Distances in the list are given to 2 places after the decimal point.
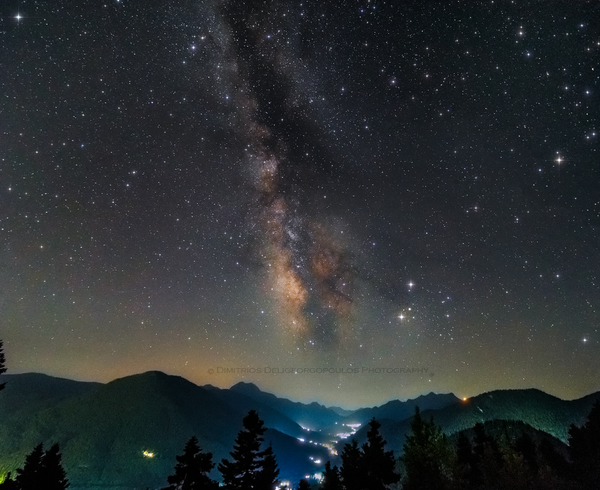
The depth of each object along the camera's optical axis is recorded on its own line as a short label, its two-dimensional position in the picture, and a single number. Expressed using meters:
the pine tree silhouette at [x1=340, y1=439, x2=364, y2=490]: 23.28
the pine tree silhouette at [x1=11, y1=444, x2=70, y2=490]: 26.05
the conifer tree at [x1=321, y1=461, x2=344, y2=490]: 33.30
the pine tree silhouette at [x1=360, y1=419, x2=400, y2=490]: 23.14
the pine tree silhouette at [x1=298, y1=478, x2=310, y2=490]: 35.26
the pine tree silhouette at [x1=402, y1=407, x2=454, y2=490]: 24.92
